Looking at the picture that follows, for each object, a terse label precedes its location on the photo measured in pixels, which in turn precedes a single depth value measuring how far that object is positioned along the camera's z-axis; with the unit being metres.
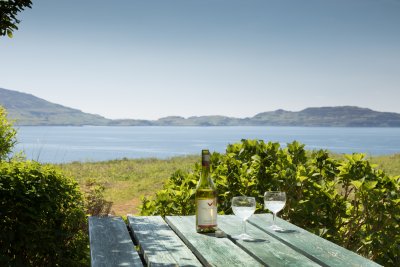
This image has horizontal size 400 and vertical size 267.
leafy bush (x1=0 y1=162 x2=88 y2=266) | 4.82
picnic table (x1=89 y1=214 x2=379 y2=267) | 2.82
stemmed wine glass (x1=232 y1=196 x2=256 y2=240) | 3.30
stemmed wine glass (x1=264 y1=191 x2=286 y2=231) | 3.52
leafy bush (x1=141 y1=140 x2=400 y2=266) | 5.20
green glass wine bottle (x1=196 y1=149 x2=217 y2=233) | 3.48
